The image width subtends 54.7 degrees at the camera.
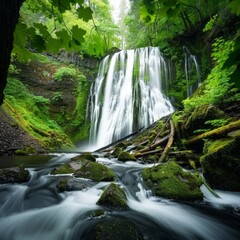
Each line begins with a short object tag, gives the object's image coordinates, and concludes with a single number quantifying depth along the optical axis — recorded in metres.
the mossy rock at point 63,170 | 5.55
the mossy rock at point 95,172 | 5.14
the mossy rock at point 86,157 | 6.11
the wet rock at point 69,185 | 4.54
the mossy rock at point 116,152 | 8.19
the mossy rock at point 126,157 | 7.09
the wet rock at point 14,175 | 4.74
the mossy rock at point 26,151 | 8.39
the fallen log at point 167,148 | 6.50
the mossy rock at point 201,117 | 6.52
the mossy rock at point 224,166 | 4.49
